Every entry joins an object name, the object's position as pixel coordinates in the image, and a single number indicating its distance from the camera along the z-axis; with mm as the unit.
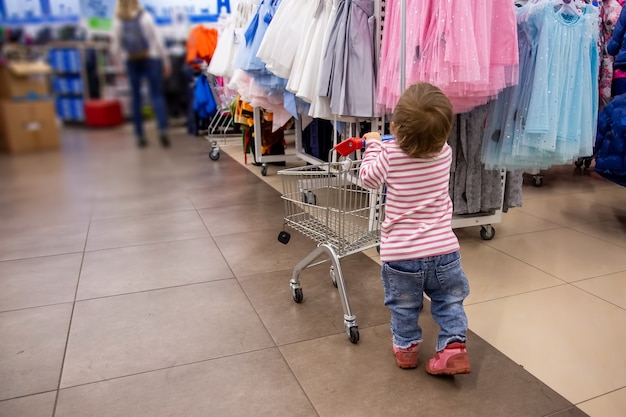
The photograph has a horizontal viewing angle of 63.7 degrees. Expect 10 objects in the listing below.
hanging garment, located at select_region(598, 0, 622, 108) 3785
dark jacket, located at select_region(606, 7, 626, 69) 3201
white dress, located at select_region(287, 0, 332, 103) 3176
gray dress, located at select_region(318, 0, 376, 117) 2879
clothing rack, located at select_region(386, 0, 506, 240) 3064
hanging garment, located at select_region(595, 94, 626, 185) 3176
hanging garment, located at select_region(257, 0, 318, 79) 3381
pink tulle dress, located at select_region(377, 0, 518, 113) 2355
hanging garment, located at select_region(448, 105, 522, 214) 2869
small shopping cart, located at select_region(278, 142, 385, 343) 2076
